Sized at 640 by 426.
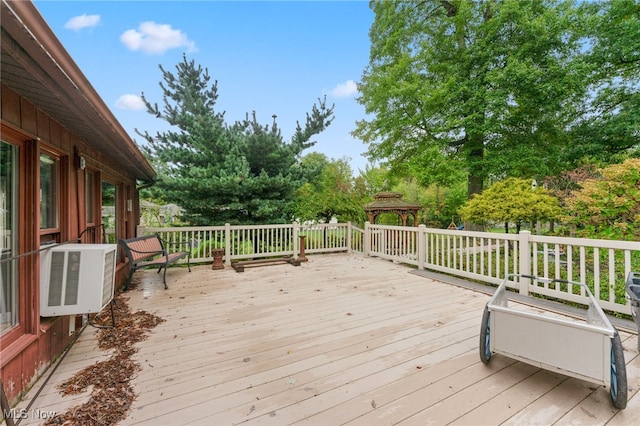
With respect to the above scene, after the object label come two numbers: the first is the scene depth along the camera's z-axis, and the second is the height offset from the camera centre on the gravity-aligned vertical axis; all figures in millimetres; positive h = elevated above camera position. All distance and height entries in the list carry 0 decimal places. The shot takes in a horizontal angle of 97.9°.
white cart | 1691 -890
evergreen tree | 7301 +1643
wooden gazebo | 8297 +183
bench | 4484 -645
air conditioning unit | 2236 -524
